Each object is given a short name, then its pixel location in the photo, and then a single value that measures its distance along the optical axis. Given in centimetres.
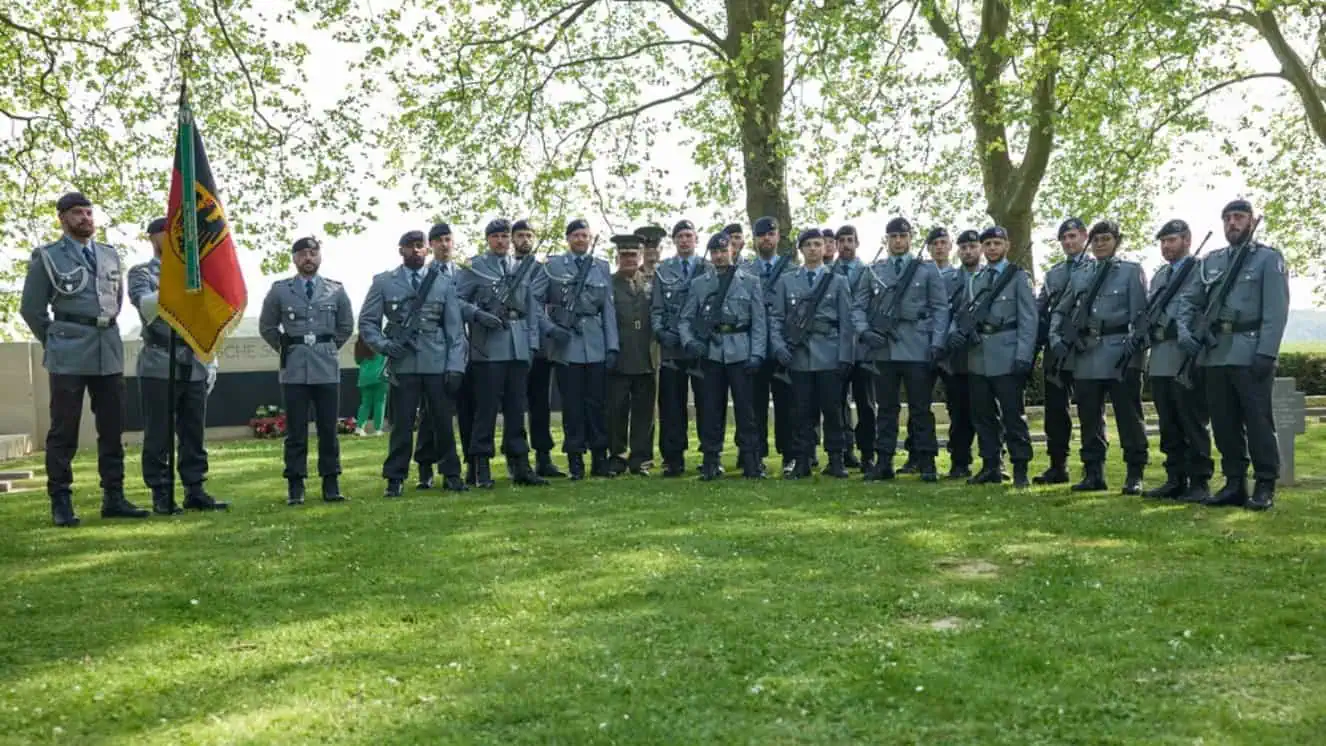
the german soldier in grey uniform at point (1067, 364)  1023
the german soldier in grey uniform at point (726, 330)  1098
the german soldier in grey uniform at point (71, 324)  891
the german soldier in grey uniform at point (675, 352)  1127
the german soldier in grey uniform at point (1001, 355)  1022
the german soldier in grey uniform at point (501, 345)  1055
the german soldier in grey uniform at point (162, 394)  947
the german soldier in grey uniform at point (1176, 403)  934
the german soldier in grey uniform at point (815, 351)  1100
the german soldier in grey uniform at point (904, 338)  1067
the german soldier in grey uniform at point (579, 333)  1102
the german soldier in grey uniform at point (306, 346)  982
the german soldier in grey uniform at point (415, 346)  1014
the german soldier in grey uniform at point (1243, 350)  878
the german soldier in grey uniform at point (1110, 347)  979
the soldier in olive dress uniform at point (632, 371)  1145
